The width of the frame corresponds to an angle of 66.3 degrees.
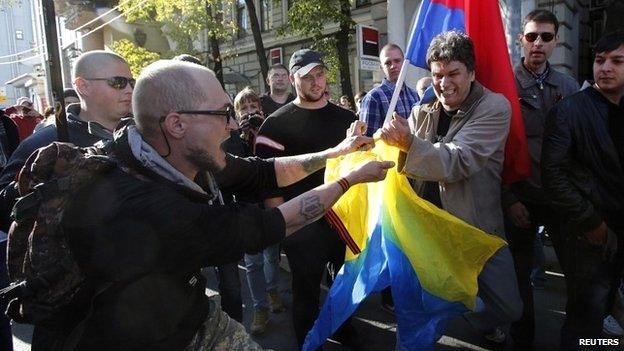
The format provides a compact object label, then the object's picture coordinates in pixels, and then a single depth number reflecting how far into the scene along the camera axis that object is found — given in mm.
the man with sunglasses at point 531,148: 3207
